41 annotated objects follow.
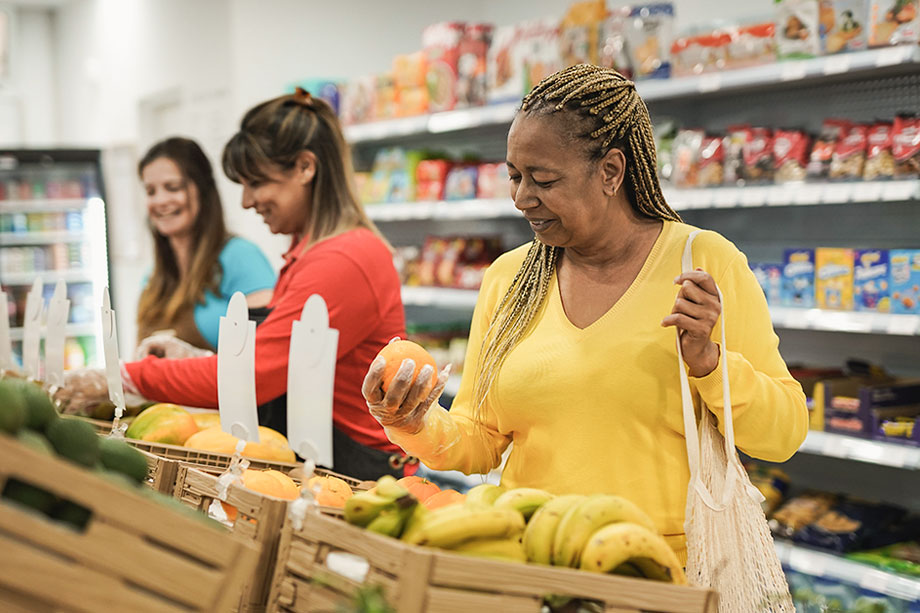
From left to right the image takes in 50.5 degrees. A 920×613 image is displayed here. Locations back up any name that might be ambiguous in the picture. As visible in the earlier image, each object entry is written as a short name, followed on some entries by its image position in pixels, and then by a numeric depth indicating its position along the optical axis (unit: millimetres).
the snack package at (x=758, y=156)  3262
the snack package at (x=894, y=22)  2801
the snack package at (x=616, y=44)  3607
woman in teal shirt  3041
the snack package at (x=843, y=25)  2963
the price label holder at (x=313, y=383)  1274
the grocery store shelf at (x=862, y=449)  2863
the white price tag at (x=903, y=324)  2830
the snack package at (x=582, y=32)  3742
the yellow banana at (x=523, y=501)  1188
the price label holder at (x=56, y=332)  2045
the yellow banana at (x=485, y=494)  1218
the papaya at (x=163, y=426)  1880
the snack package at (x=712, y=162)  3367
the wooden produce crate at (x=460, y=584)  973
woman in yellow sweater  1503
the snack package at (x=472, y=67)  4301
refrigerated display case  6422
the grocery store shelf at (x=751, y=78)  2893
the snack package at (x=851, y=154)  3014
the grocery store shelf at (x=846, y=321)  2869
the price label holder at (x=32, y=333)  2217
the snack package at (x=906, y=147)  2863
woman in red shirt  2127
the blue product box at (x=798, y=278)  3168
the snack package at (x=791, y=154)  3178
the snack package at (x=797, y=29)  3049
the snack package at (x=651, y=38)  3518
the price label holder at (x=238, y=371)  1505
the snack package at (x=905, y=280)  2883
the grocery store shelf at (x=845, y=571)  2838
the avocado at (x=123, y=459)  1203
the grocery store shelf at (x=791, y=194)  2873
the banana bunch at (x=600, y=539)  1062
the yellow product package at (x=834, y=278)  3064
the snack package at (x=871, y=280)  2957
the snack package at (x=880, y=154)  2936
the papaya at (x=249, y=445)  1752
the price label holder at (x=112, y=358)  1816
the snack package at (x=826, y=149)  3105
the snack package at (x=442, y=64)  4375
